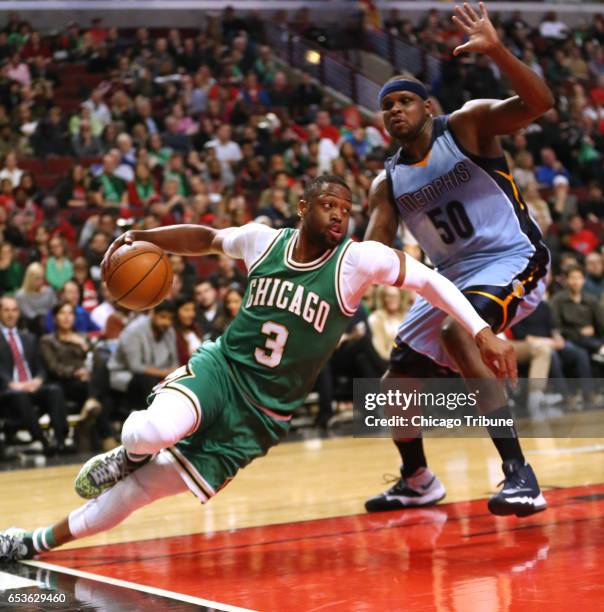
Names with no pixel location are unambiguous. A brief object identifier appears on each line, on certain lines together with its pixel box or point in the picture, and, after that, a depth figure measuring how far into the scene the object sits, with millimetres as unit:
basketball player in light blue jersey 5082
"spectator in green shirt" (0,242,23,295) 10422
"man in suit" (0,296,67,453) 8625
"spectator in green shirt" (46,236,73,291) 10711
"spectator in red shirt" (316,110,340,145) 15625
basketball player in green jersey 4438
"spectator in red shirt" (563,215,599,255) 13539
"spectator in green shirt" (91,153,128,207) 12734
